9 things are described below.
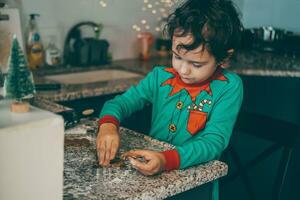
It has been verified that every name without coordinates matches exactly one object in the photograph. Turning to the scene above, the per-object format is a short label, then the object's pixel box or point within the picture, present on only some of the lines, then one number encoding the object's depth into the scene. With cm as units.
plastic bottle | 242
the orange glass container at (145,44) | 294
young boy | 122
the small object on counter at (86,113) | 146
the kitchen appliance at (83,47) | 260
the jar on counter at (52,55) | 250
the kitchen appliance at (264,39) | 294
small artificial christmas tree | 78
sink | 249
